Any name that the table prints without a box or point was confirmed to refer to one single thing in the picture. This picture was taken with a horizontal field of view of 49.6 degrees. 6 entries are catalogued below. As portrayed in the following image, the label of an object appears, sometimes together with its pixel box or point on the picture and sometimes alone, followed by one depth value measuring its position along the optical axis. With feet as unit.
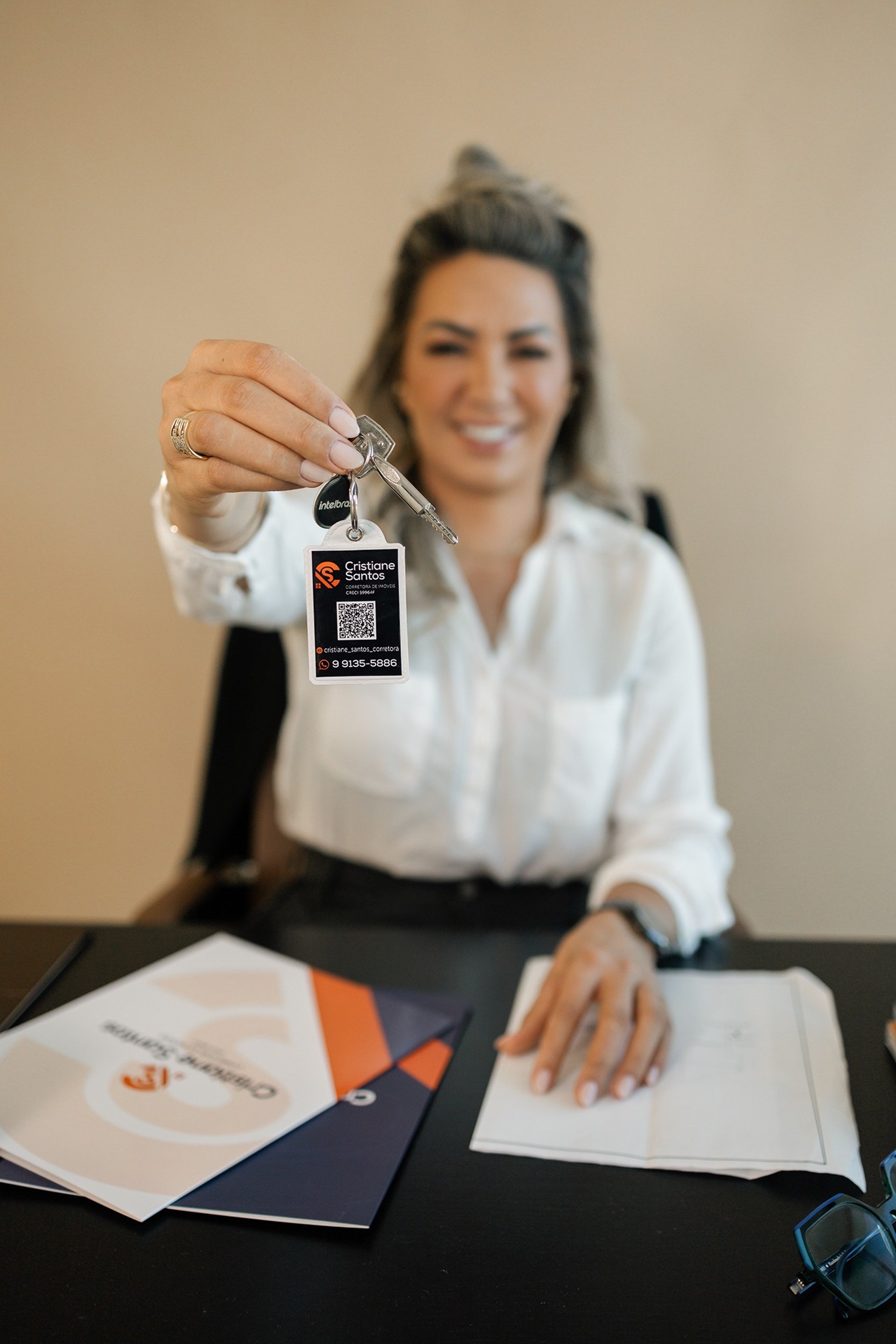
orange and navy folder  1.95
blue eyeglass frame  1.72
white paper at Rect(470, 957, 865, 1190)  2.14
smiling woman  4.16
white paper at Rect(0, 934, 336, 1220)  2.05
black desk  1.70
